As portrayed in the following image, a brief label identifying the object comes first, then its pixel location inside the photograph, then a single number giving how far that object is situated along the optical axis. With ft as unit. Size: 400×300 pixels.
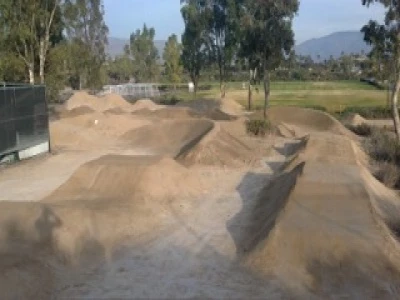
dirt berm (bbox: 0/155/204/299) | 34.50
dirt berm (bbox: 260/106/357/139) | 106.11
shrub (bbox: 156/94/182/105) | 184.03
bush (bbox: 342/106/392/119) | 143.54
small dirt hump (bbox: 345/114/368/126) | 124.57
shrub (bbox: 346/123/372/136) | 110.64
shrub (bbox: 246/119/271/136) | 99.86
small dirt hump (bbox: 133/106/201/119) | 126.93
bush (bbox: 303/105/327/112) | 159.94
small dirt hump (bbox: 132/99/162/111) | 145.35
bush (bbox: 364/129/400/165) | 76.95
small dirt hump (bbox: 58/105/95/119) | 123.06
